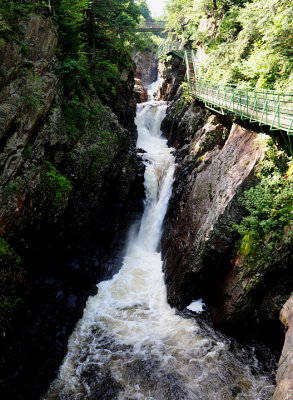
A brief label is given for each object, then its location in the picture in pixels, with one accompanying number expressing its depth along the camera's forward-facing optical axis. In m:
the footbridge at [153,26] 43.09
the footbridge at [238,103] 8.16
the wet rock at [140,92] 31.23
